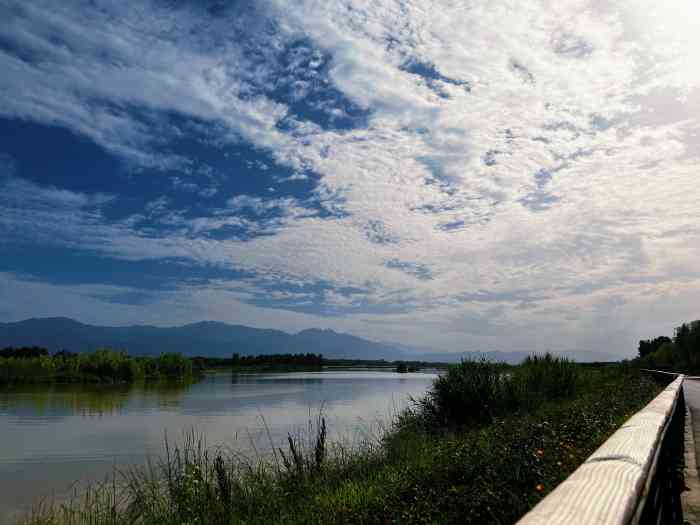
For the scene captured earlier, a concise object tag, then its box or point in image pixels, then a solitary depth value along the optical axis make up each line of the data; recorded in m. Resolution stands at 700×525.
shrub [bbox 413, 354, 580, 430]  18.94
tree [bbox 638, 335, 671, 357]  94.44
